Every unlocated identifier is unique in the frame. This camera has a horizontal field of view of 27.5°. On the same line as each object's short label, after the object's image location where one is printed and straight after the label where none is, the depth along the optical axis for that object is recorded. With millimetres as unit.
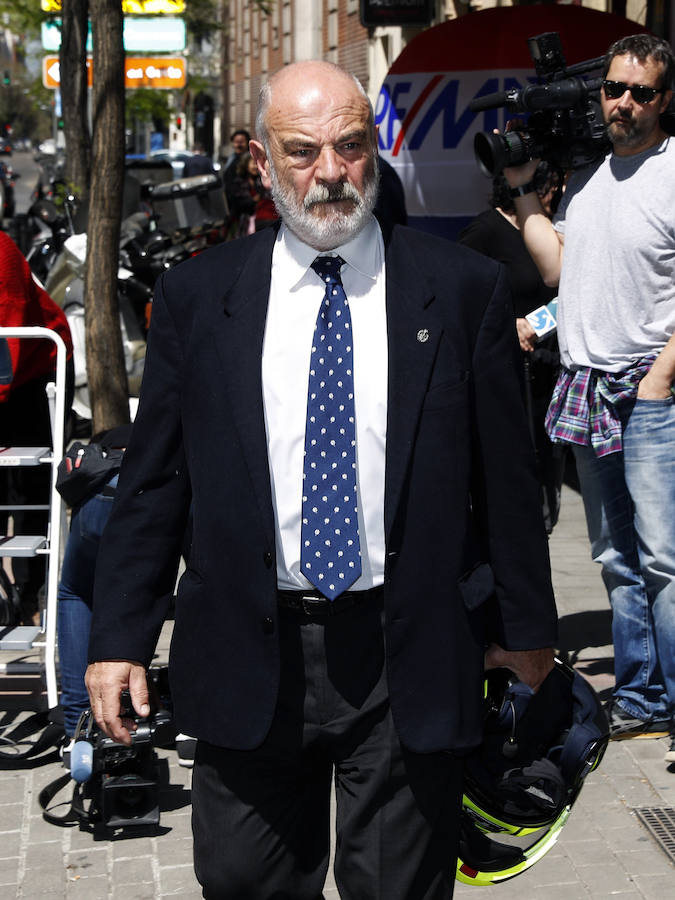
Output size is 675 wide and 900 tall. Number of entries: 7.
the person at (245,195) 16484
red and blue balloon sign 8812
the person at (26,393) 5625
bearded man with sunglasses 4543
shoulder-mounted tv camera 4723
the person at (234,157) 17078
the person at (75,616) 4699
